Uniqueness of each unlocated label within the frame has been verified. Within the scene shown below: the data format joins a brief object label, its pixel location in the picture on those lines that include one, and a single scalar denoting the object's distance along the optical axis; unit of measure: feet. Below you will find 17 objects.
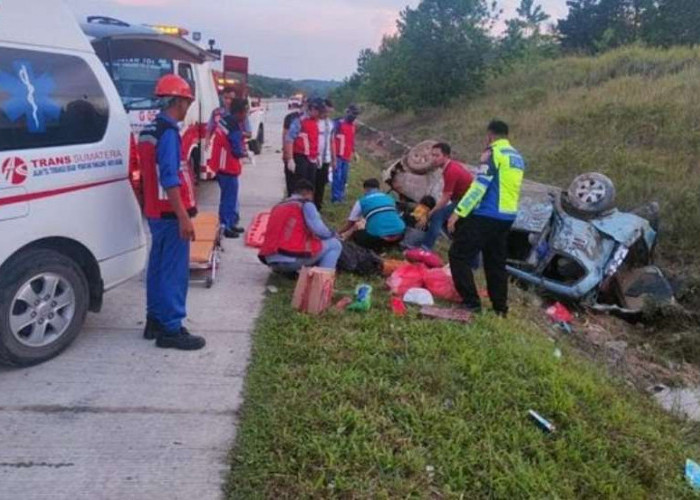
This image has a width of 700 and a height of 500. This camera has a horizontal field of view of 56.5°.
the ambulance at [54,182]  12.65
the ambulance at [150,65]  27.40
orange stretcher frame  20.44
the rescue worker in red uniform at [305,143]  28.96
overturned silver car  25.31
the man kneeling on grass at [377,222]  24.53
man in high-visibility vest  18.15
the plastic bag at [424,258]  22.22
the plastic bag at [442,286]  20.36
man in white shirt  30.09
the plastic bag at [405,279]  20.21
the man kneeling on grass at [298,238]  19.71
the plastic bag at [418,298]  19.39
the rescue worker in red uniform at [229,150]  25.48
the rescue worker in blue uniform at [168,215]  13.80
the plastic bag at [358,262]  21.98
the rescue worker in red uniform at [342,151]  33.88
